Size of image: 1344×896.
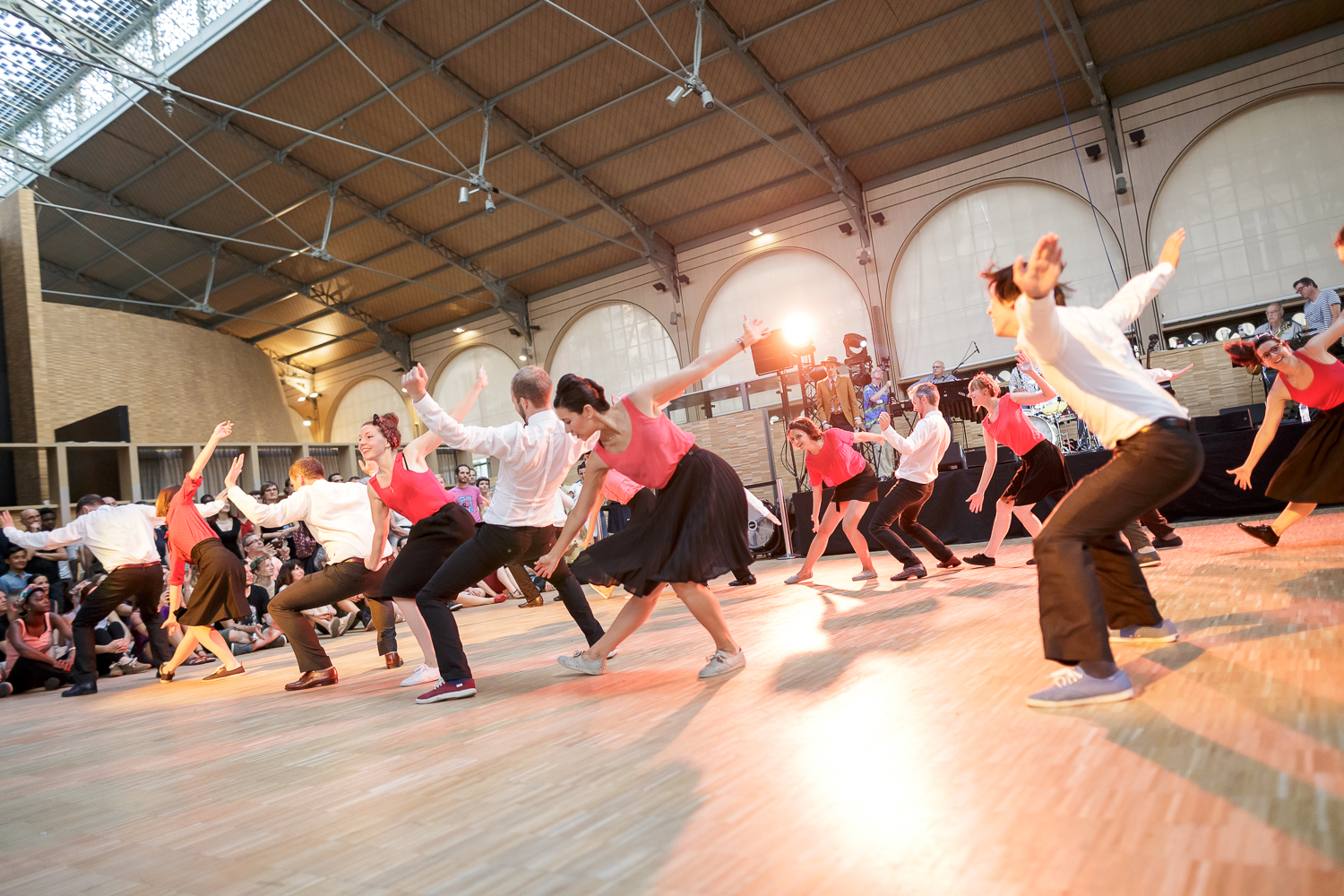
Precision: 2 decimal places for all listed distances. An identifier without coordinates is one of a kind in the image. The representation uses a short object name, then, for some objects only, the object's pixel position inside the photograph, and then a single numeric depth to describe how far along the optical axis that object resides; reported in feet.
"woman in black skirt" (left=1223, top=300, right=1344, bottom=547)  14.11
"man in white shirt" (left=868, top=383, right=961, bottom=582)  19.92
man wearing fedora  39.11
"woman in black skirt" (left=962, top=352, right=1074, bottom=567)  17.66
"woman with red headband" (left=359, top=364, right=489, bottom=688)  13.00
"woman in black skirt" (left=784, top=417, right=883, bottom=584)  20.71
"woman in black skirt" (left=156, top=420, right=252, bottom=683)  18.75
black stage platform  26.03
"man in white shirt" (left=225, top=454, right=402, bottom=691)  14.79
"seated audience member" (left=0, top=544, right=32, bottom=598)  25.09
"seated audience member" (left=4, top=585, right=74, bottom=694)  23.03
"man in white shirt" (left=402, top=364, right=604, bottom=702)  11.78
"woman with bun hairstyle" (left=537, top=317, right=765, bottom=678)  10.43
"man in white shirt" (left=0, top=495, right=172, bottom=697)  19.66
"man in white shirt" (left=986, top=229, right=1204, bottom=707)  7.44
